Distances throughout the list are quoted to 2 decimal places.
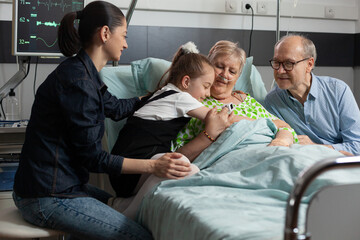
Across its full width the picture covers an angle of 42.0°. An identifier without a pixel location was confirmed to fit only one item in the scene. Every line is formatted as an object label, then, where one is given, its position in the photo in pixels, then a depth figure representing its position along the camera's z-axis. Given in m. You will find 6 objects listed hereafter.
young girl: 1.91
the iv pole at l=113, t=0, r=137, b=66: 2.54
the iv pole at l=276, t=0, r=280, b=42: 3.21
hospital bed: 1.21
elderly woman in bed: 2.07
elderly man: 2.40
